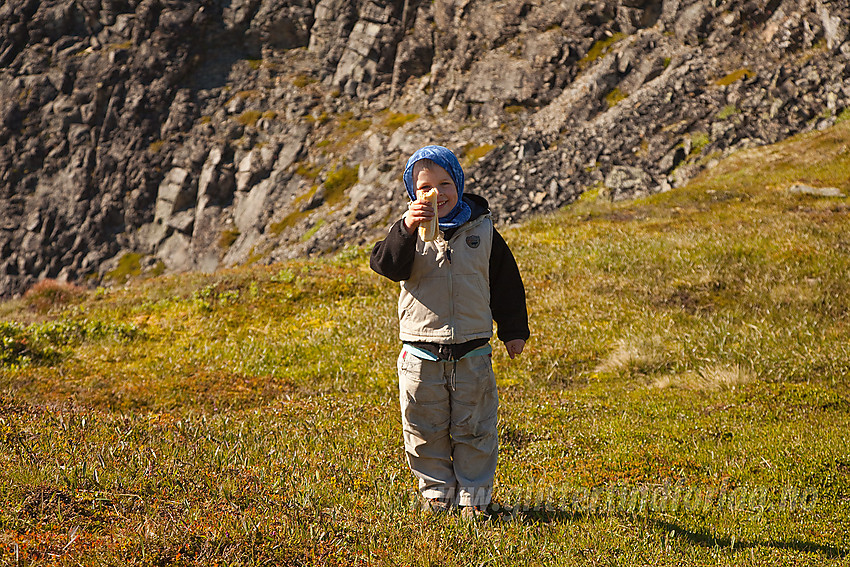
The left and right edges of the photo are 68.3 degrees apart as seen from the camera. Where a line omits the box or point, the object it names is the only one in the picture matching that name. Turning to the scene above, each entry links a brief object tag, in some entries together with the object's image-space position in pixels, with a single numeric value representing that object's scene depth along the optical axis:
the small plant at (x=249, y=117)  84.79
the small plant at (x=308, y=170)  76.12
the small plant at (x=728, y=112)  40.95
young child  4.64
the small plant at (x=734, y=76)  45.20
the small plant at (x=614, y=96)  57.22
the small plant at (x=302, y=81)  86.75
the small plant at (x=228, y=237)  78.06
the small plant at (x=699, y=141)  40.12
